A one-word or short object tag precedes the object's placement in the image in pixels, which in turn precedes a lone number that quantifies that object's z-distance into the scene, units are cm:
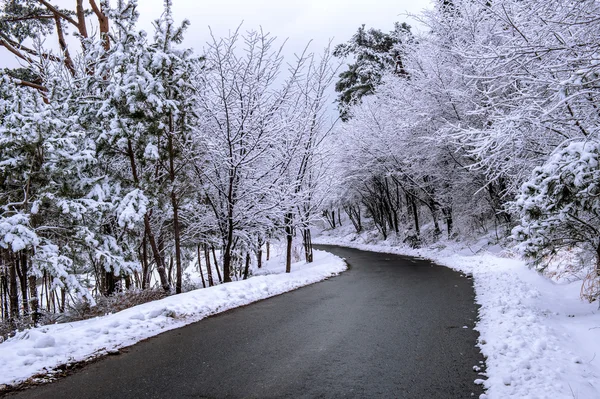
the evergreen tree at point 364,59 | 3036
